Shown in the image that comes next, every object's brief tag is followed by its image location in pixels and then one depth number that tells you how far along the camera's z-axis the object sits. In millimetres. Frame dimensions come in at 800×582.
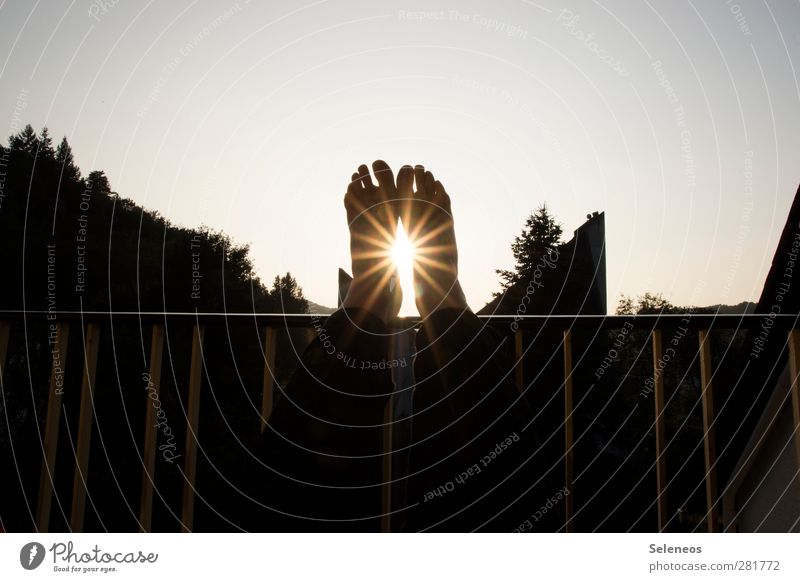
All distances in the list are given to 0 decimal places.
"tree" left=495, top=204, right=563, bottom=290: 8547
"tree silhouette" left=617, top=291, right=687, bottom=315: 12100
